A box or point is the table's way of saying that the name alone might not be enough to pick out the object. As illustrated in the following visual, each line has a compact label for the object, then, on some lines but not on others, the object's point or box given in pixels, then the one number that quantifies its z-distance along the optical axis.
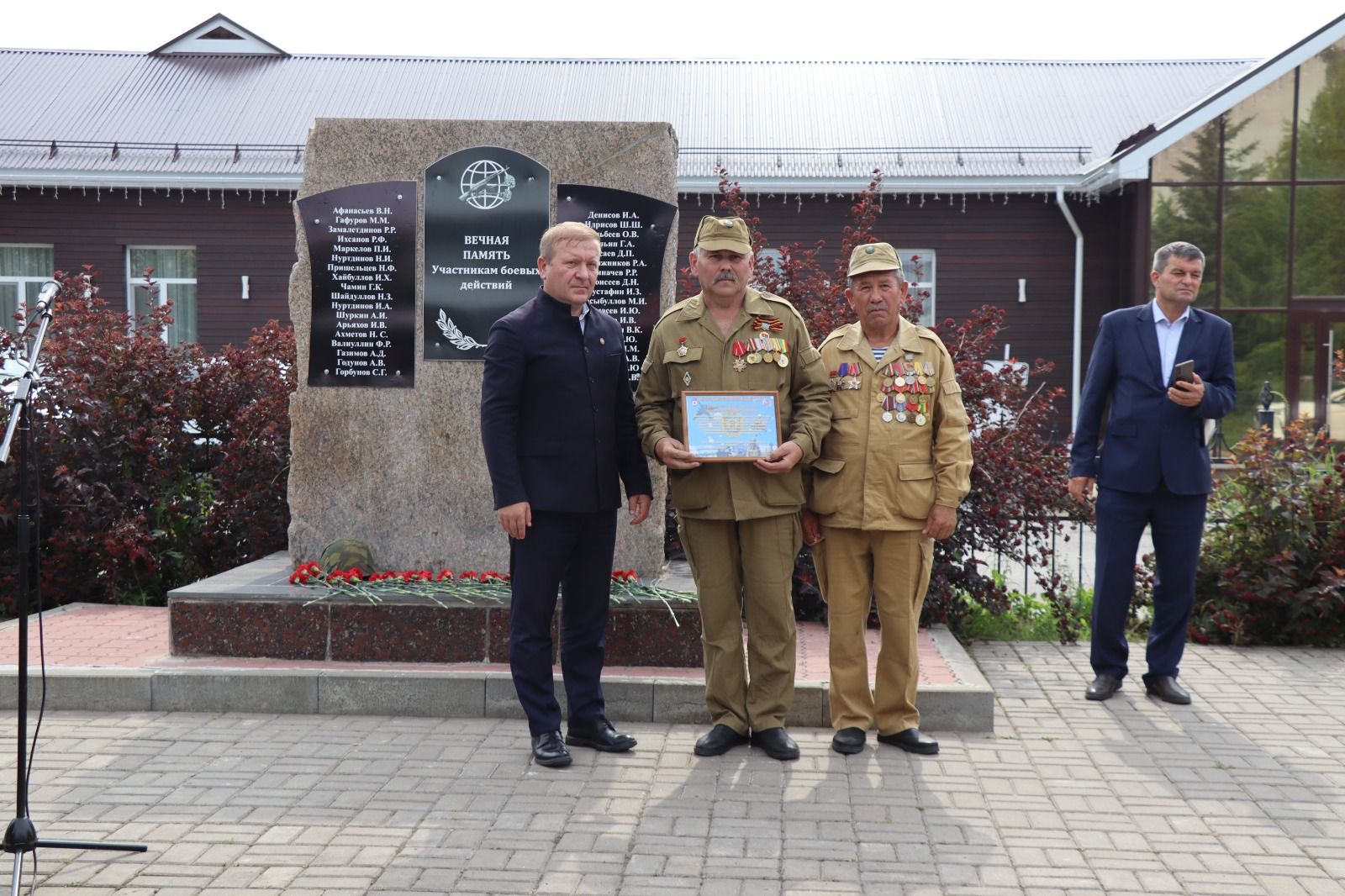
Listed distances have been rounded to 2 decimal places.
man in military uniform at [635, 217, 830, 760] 4.86
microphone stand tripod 3.55
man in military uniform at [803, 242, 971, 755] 4.90
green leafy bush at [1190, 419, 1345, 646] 6.86
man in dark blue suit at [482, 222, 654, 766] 4.79
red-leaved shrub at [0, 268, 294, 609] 7.55
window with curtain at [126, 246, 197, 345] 20.66
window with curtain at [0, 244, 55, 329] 20.72
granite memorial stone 6.47
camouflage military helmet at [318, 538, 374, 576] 6.29
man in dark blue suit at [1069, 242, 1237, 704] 5.68
